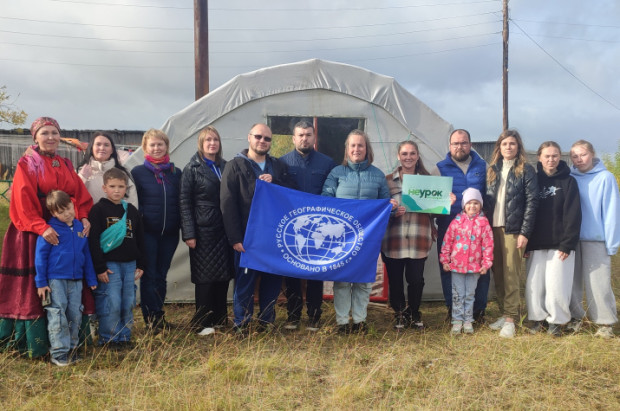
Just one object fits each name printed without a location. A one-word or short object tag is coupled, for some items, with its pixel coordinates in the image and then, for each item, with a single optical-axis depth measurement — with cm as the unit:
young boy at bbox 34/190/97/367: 371
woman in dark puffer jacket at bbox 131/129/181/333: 443
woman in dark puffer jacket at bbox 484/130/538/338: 460
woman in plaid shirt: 468
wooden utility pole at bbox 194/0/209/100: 866
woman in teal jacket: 450
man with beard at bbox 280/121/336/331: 470
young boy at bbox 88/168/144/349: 396
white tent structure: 581
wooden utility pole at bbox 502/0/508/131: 1780
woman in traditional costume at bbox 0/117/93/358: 372
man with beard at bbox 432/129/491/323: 491
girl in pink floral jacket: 462
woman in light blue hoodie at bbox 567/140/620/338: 458
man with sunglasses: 430
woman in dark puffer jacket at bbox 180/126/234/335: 443
